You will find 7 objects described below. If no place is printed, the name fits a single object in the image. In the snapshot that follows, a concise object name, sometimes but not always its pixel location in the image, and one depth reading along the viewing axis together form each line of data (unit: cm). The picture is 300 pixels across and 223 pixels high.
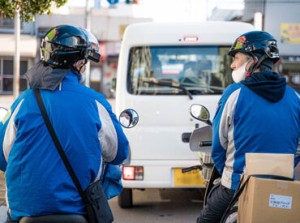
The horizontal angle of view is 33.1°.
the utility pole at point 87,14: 2698
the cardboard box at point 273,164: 261
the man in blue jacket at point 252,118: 292
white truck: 583
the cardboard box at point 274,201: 250
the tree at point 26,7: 695
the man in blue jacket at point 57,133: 231
